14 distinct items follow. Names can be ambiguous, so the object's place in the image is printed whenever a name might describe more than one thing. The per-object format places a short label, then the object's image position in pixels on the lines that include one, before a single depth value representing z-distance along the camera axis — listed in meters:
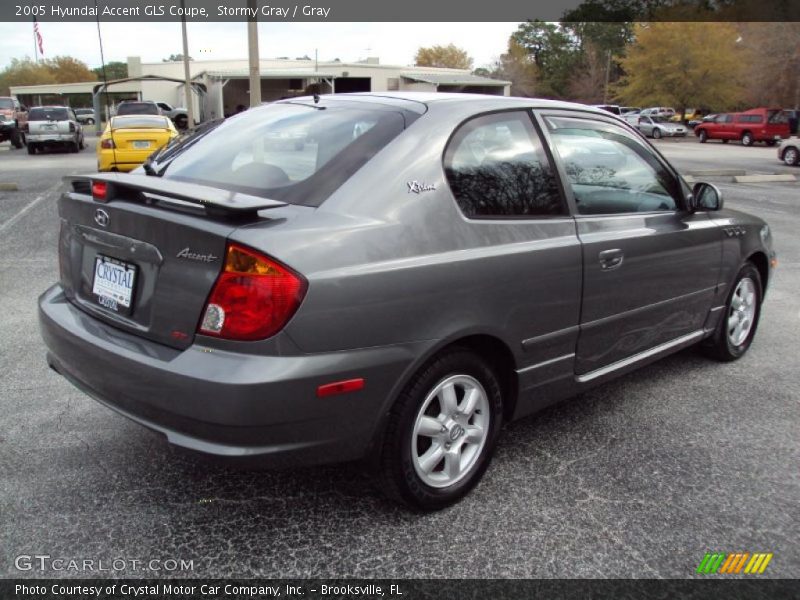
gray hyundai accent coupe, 2.31
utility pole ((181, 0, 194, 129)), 29.83
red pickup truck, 34.97
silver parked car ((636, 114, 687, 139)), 42.62
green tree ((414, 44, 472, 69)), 92.50
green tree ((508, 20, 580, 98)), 85.25
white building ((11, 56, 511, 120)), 46.41
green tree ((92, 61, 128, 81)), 111.81
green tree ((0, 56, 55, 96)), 102.75
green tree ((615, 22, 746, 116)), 50.28
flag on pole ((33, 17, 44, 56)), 55.47
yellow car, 13.35
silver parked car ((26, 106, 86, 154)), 23.88
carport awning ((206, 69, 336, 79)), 44.59
